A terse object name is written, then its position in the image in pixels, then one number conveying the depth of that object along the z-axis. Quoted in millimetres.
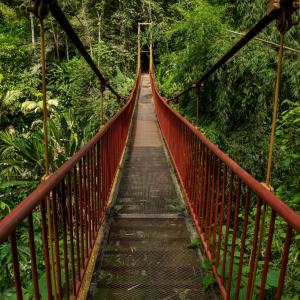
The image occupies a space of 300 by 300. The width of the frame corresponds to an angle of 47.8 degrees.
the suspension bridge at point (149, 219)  1325
